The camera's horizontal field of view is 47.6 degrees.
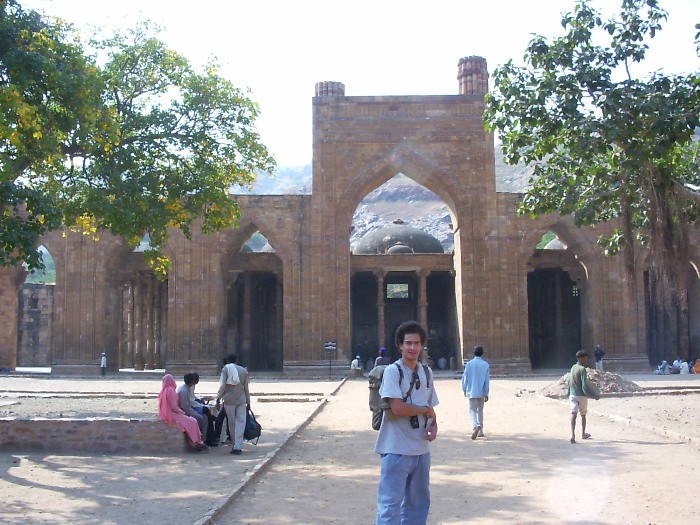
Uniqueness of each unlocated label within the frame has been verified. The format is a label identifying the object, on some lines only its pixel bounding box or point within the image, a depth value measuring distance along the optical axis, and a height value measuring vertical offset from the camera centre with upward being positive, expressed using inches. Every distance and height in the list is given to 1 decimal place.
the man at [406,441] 194.2 -25.5
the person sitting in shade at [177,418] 389.7 -38.0
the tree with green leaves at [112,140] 417.1 +132.2
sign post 1108.5 -12.8
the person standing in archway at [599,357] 1132.2 -31.7
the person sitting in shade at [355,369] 1127.5 -43.6
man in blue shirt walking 440.8 -27.8
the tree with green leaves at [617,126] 408.5 +110.8
